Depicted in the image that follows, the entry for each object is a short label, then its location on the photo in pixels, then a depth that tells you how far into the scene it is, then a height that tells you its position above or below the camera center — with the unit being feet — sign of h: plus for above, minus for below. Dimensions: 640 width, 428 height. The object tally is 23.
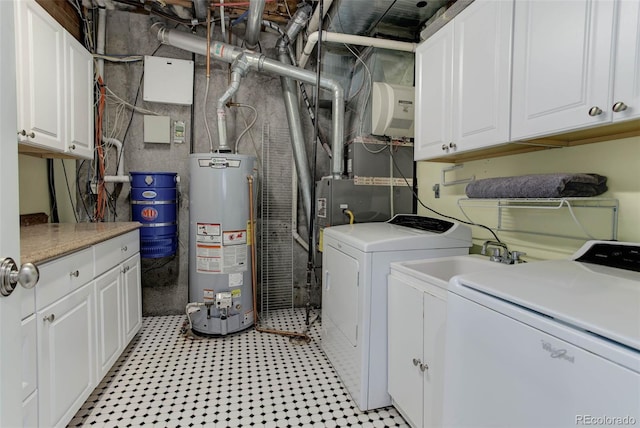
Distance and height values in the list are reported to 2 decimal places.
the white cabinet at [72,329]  4.05 -2.15
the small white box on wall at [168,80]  9.20 +3.54
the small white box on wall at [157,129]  9.34 +2.10
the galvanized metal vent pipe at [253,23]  7.72 +4.82
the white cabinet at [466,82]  4.51 +2.03
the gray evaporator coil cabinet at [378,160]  8.51 +1.14
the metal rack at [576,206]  4.11 -0.06
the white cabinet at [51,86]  5.51 +2.28
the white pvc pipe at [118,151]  9.12 +1.39
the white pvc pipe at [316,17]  7.54 +4.85
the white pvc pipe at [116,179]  9.02 +0.54
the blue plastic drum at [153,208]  8.41 -0.29
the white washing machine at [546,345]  2.06 -1.13
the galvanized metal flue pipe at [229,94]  8.85 +3.02
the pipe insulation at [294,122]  9.78 +2.49
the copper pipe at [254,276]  8.49 -2.26
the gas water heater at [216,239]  8.29 -1.12
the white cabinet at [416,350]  4.34 -2.32
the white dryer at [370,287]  5.49 -1.63
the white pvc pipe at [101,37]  8.88 +4.66
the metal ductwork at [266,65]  8.79 +3.92
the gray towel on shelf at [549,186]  3.90 +0.22
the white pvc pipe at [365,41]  8.04 +4.17
